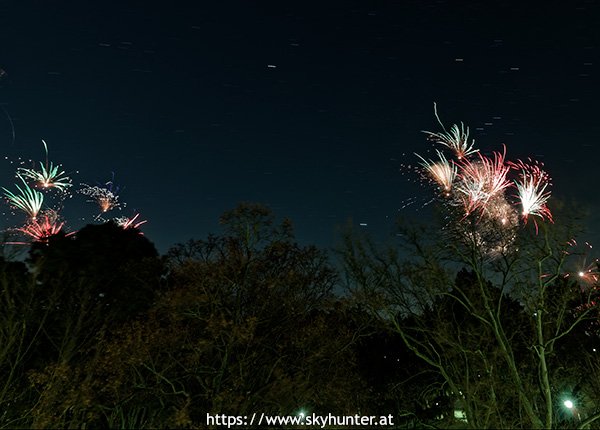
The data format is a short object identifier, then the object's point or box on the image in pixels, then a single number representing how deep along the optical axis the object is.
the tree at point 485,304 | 15.38
